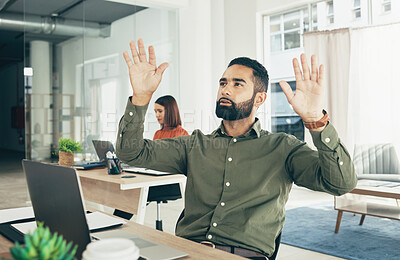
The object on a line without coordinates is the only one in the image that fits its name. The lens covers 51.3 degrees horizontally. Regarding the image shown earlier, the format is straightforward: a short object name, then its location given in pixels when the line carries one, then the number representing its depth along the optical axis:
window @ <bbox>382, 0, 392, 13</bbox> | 5.31
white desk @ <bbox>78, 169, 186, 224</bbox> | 2.82
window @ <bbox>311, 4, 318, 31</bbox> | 6.02
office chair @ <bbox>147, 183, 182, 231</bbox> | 3.43
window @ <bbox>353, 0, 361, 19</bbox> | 5.57
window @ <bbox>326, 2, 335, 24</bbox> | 5.86
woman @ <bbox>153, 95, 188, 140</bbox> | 4.07
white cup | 0.71
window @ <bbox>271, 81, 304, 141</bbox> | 6.42
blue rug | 3.28
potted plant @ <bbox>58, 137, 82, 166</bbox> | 3.78
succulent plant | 0.60
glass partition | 5.29
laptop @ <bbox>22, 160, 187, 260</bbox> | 0.91
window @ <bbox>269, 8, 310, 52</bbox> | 6.23
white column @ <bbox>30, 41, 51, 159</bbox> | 5.28
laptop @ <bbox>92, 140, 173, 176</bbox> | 3.14
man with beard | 1.41
